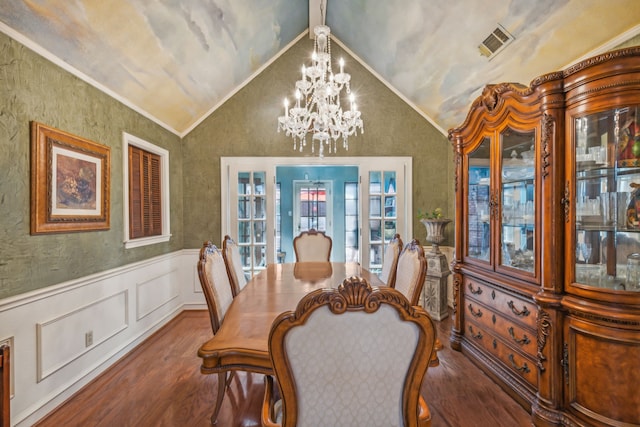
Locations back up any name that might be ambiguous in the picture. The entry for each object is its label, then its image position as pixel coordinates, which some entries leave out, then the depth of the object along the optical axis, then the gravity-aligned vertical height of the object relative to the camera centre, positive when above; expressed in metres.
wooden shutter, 3.13 +0.23
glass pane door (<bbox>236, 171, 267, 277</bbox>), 4.12 -0.08
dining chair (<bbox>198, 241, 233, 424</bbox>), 1.78 -0.45
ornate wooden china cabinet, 1.58 -0.20
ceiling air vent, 2.36 +1.36
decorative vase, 3.61 -0.20
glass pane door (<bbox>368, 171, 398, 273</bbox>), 4.17 +0.01
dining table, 1.33 -0.55
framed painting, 1.96 +0.24
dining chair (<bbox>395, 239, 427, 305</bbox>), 1.81 -0.37
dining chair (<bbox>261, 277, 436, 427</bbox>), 0.90 -0.44
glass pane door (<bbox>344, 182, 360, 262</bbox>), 6.52 -0.02
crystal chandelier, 2.34 +0.83
